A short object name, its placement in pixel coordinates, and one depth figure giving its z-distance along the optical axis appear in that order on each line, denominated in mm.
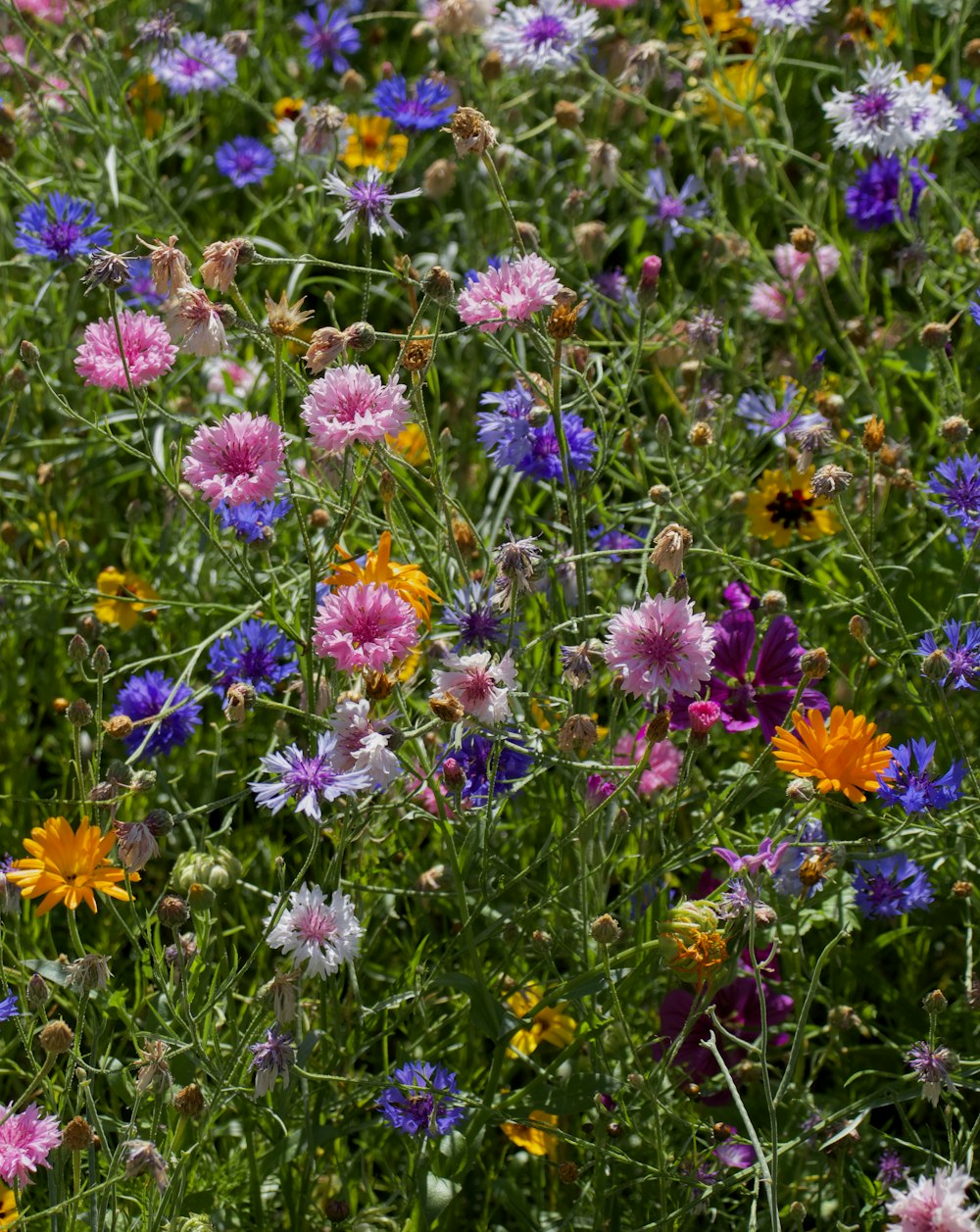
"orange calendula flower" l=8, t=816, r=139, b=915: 1777
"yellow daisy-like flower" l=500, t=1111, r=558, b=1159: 1886
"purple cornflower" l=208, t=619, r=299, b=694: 1955
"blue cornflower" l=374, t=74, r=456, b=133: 2201
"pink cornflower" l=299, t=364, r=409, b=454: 1769
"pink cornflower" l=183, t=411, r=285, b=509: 1783
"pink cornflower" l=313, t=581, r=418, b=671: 1773
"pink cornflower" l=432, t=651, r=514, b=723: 1779
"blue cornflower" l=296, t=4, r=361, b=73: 2394
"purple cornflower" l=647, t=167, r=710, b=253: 2193
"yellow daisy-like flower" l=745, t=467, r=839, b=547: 2027
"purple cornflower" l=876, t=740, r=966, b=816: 1849
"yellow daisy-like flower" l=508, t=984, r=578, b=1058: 1929
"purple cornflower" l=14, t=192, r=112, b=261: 2068
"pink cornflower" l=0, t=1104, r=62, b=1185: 1751
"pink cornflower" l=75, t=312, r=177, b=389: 1840
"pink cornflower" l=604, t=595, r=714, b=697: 1768
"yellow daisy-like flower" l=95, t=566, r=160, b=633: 2067
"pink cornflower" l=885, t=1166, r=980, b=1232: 1696
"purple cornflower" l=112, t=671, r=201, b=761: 1961
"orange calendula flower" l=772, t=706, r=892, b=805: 1787
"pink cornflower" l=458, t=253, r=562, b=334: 1800
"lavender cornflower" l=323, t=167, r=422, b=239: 1848
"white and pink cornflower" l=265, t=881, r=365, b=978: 1770
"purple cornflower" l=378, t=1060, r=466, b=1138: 1832
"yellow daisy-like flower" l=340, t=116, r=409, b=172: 2310
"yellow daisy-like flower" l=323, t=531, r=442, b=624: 1815
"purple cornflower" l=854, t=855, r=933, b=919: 1900
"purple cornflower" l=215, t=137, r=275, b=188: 2262
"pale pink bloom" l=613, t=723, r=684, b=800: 1949
